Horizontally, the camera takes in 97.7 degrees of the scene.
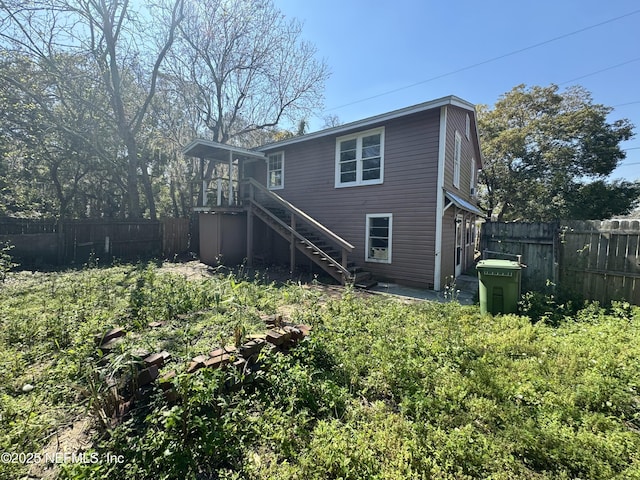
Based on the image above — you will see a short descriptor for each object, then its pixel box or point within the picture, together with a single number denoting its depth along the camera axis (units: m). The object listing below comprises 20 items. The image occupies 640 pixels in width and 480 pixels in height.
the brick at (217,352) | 2.83
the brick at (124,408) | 2.40
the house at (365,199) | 8.00
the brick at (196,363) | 2.52
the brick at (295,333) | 3.53
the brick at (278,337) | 3.27
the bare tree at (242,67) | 15.59
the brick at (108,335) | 3.37
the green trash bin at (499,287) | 5.30
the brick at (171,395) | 2.31
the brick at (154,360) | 2.71
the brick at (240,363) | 2.80
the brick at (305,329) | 3.65
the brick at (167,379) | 2.23
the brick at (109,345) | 3.11
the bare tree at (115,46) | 11.39
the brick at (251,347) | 2.97
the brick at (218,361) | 2.63
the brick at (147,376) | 2.58
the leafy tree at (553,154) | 18.42
